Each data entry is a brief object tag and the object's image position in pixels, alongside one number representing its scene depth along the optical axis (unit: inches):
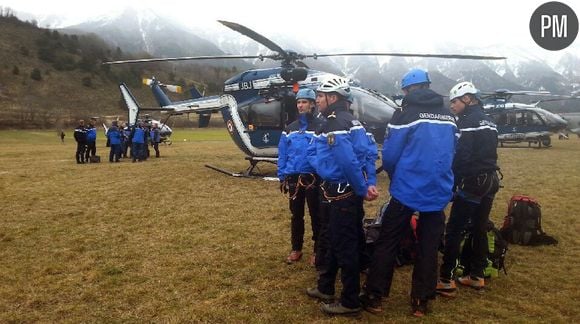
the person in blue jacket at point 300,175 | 219.8
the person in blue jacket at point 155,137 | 816.3
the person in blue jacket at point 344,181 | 163.9
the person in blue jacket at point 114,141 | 720.3
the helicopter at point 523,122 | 954.1
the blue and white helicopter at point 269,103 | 434.0
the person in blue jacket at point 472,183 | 191.2
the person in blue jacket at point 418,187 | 163.9
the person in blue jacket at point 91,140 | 708.0
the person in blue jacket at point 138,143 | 730.8
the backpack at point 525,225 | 250.1
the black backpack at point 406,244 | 217.9
